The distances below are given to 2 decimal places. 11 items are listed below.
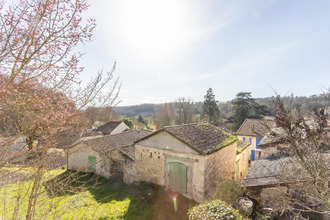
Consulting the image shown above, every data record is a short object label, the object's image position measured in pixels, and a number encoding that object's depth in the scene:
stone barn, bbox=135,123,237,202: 8.45
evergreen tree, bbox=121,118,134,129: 37.50
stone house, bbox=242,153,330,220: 5.49
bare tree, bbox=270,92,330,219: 3.53
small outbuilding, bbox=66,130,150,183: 11.97
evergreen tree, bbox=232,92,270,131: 33.28
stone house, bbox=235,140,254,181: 12.35
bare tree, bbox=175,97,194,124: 39.57
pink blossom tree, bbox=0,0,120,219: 2.72
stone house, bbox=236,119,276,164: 22.06
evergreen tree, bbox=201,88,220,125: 39.78
